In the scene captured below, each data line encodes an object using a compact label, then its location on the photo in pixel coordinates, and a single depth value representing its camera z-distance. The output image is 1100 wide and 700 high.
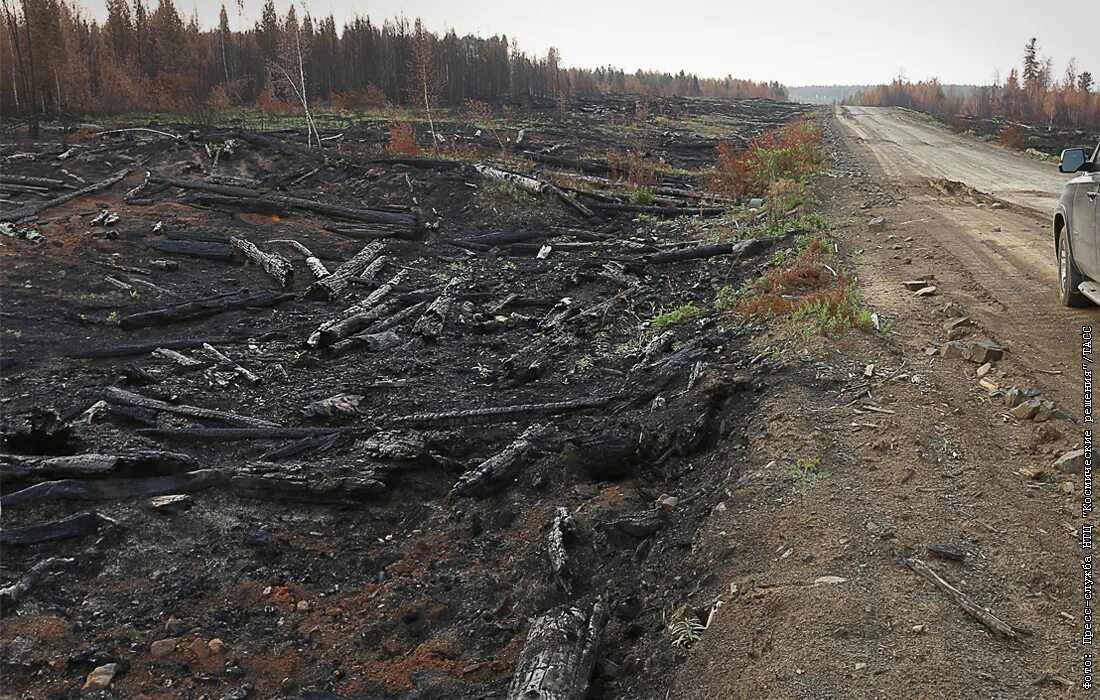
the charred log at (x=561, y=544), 4.96
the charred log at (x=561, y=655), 3.82
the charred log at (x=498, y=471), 6.35
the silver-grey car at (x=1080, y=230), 6.64
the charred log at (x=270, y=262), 12.94
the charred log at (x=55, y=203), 15.89
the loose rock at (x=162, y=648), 4.80
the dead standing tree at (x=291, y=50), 27.25
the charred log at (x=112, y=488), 6.20
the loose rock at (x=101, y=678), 4.50
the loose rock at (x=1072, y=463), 4.61
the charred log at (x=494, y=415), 7.62
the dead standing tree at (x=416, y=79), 41.43
